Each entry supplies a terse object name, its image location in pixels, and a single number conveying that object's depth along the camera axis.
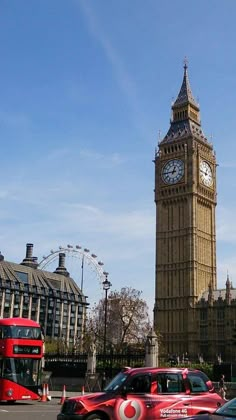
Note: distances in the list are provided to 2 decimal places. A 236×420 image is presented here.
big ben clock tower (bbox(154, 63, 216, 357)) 88.31
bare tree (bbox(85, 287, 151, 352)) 62.59
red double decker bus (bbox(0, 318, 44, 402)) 23.69
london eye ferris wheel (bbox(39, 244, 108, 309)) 101.03
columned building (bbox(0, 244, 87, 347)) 105.50
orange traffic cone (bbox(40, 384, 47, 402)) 27.62
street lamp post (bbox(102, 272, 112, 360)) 38.59
